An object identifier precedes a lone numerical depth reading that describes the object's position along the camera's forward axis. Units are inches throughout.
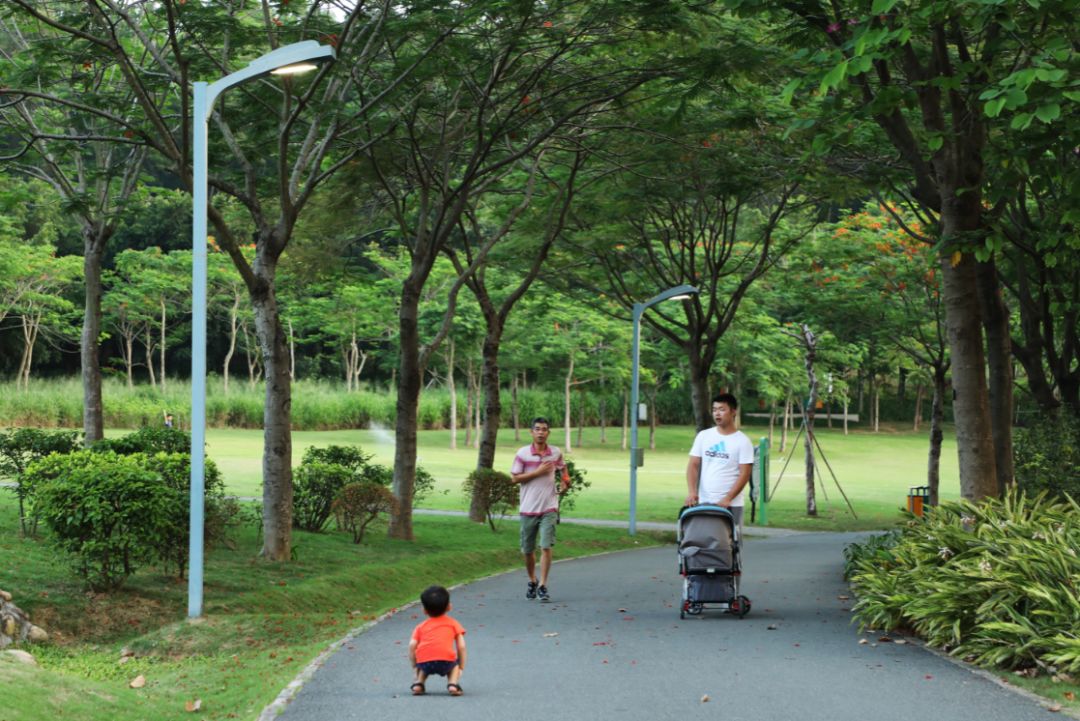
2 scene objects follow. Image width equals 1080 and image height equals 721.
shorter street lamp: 921.4
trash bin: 1005.0
